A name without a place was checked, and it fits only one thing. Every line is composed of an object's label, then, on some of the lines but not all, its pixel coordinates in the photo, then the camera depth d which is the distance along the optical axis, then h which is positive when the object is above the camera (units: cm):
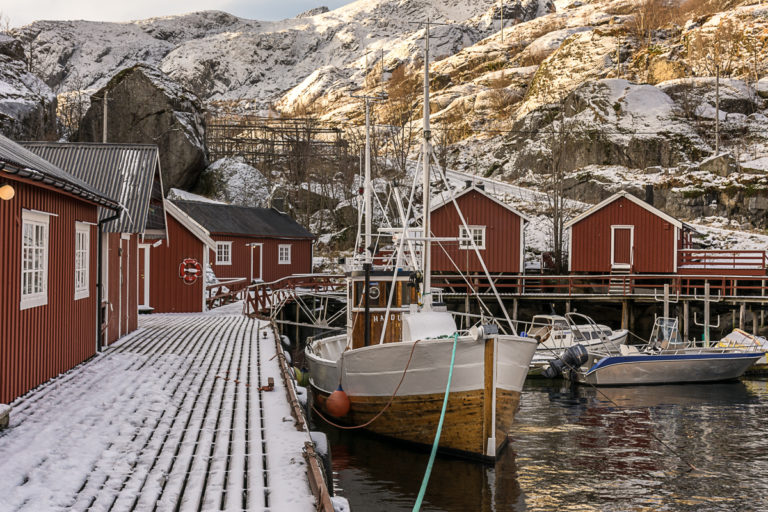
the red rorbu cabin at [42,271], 880 -17
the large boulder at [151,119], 4262 +875
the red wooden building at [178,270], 2567 -34
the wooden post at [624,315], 2756 -210
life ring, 2575 -34
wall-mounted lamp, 800 +79
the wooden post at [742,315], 2577 -195
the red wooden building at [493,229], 3247 +153
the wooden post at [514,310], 2800 -197
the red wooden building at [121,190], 1653 +179
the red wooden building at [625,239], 3119 +109
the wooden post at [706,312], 2456 -178
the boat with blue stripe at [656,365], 2088 -311
